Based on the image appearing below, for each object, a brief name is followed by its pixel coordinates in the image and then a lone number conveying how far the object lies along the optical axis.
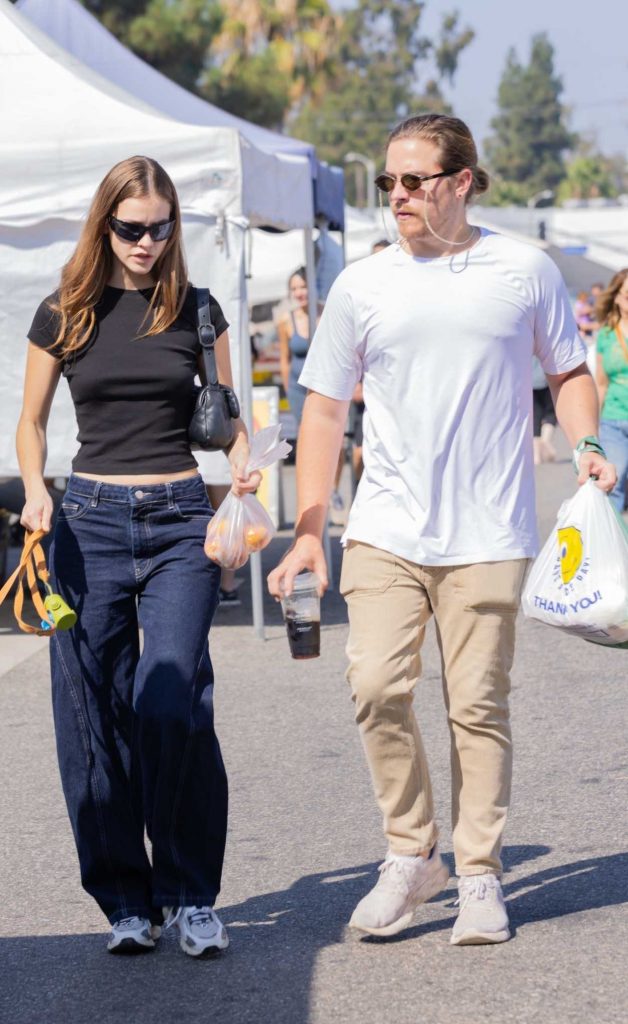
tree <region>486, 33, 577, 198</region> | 149.62
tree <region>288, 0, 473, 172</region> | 98.88
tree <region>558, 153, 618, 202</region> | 132.25
